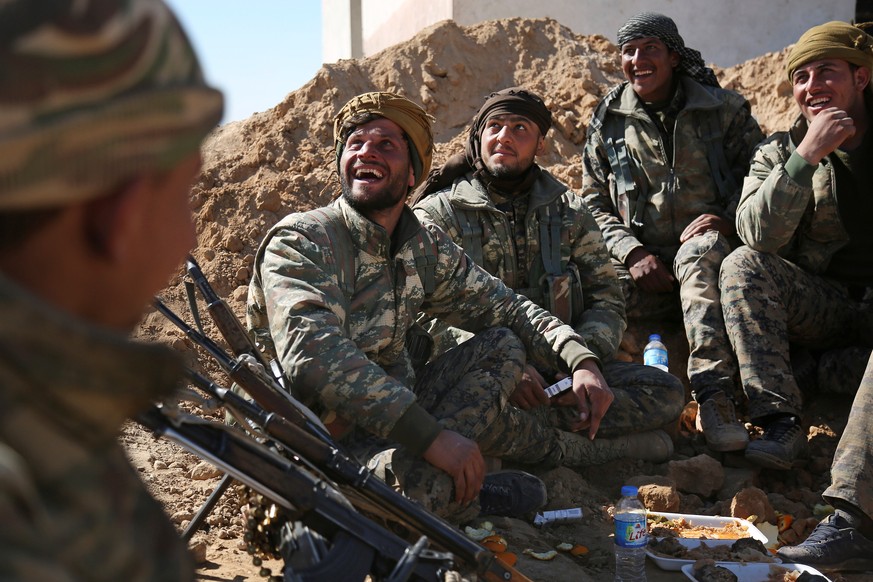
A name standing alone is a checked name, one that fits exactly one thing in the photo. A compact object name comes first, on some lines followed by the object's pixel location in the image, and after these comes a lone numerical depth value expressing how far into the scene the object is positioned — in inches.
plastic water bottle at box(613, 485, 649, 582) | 140.7
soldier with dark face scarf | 203.9
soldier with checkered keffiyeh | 241.4
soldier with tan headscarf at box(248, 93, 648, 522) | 137.2
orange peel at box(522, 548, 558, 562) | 151.5
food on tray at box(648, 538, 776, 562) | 149.9
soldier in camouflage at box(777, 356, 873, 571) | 152.2
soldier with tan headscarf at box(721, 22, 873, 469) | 203.3
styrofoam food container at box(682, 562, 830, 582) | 143.6
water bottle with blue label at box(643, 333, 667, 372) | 223.0
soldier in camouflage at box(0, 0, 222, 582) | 36.5
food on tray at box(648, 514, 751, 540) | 163.8
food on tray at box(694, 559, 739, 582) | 140.2
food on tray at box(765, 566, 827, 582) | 141.9
